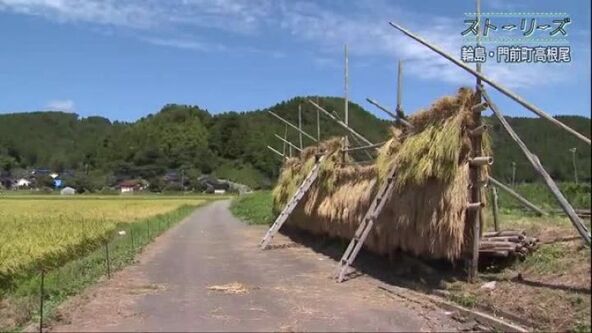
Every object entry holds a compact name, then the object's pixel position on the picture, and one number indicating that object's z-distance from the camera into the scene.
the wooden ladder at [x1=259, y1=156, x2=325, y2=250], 21.33
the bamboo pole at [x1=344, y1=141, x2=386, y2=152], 15.60
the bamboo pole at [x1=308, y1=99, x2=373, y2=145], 17.98
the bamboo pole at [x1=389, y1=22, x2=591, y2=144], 8.43
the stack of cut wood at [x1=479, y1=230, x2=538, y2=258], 10.94
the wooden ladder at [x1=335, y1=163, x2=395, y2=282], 12.99
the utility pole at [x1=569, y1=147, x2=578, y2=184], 17.31
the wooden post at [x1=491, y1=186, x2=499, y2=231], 13.44
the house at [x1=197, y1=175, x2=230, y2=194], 122.31
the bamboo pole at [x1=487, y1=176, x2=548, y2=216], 11.71
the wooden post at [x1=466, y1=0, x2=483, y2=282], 10.86
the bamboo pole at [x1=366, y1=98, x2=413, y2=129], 13.32
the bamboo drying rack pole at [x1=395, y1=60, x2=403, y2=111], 14.01
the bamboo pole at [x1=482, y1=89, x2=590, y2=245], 8.68
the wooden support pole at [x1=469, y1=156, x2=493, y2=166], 10.95
